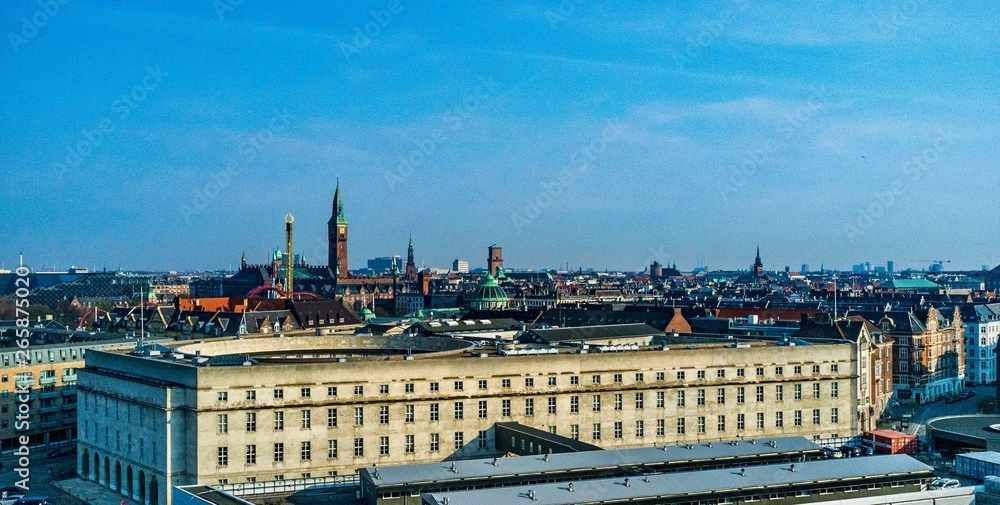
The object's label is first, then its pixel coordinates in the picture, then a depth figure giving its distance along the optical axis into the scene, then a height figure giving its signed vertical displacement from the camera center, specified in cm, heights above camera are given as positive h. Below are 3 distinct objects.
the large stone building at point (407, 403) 8025 -1095
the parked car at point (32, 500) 8306 -1759
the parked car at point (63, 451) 10906 -1823
